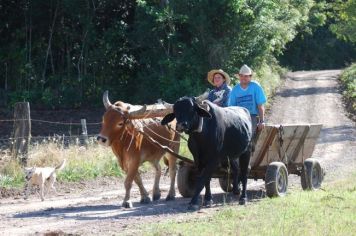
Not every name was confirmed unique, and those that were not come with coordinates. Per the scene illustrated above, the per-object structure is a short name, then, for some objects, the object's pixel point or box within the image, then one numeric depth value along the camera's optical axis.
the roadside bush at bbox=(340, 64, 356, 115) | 37.28
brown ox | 13.23
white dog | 14.91
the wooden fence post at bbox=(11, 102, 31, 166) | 17.64
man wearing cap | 14.27
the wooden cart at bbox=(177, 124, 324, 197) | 14.16
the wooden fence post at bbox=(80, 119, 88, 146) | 20.65
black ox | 12.52
